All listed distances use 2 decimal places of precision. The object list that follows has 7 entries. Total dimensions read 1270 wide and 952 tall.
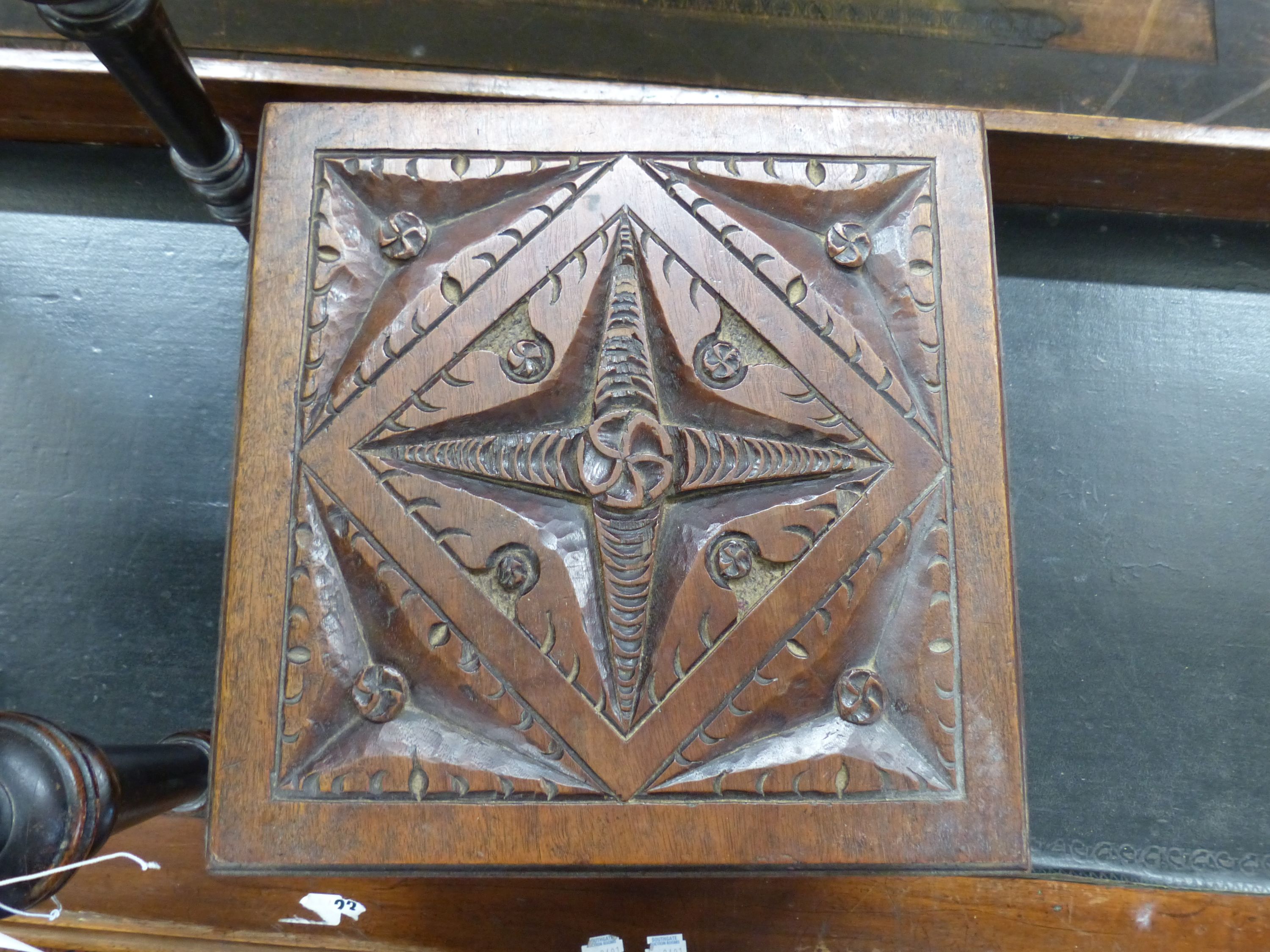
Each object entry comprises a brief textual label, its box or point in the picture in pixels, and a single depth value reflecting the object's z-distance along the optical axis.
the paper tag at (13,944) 0.31
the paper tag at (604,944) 0.47
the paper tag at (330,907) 0.48
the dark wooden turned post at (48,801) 0.29
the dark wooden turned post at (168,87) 0.33
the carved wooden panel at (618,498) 0.36
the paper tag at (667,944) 0.47
